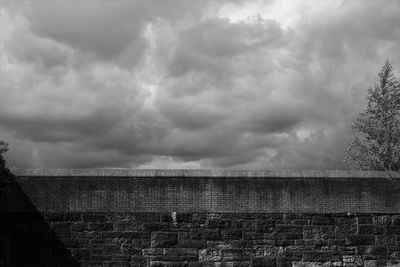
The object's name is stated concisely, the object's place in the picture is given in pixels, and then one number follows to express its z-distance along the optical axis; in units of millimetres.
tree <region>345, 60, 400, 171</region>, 18469
